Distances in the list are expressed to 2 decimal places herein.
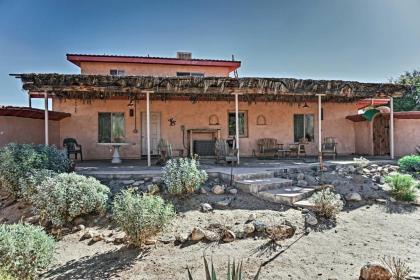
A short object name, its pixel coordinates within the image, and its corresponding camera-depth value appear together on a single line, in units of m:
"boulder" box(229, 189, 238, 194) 6.39
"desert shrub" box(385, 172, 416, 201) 6.43
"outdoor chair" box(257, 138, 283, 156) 11.35
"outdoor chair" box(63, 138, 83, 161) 10.08
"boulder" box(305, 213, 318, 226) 5.06
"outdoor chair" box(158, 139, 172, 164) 9.07
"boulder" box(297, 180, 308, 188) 7.05
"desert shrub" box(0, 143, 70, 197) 6.00
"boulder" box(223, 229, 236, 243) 4.54
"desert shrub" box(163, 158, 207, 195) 6.04
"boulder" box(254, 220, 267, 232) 4.76
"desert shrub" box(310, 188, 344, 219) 5.32
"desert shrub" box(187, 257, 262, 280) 2.14
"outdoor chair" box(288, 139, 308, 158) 11.48
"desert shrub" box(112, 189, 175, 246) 4.19
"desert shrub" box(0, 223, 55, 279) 3.14
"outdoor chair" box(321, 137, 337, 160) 10.37
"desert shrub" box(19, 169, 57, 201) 5.66
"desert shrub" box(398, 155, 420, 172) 8.23
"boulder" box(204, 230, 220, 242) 4.53
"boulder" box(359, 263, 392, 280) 3.17
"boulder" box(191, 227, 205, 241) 4.54
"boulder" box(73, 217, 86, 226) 5.34
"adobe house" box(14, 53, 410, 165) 11.10
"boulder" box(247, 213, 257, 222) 5.10
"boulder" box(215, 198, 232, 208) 5.81
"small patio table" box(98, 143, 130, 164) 9.67
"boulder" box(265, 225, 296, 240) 4.57
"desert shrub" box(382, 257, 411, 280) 3.15
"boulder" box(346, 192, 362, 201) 6.33
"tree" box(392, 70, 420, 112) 18.56
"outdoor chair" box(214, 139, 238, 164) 8.98
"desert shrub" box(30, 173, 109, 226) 5.12
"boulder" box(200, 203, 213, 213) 5.61
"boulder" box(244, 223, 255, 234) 4.70
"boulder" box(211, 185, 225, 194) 6.38
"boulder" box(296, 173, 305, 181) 7.45
